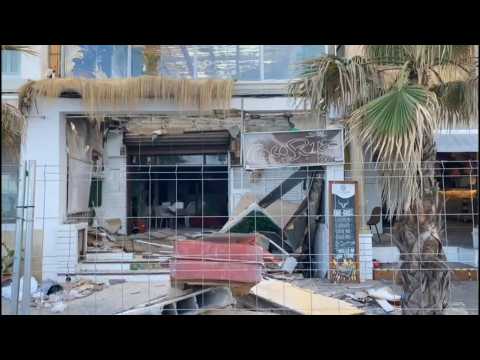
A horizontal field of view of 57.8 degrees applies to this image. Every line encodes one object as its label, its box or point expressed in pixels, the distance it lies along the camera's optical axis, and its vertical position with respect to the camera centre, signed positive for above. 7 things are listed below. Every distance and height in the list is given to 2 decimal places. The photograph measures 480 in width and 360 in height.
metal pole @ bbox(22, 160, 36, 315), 4.38 -0.40
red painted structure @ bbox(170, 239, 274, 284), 5.08 -0.75
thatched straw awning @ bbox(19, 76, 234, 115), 8.33 +2.11
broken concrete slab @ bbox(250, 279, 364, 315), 5.54 -1.34
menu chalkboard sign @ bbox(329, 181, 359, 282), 7.76 -0.56
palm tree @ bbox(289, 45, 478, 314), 4.24 +0.86
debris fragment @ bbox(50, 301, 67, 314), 6.43 -1.63
